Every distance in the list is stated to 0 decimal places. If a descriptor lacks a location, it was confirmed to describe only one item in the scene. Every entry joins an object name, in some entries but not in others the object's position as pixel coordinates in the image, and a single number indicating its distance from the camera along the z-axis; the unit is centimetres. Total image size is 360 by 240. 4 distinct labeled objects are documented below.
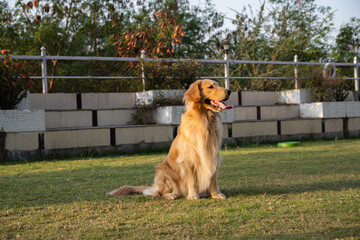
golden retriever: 436
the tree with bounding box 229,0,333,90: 1599
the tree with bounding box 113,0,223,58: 1525
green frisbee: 963
